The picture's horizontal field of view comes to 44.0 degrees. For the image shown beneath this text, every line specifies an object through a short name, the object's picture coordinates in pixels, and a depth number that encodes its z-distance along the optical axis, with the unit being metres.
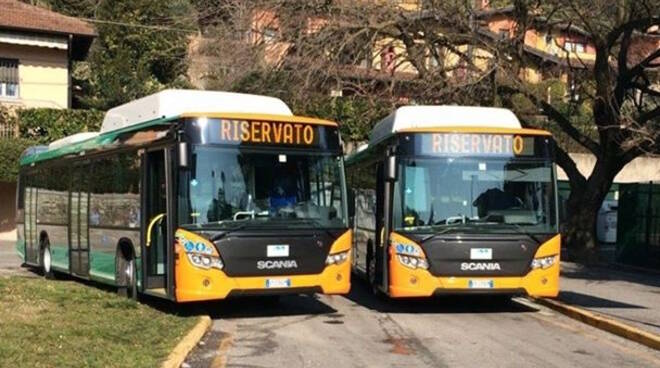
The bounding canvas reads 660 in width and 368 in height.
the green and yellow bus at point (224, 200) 11.08
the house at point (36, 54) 31.55
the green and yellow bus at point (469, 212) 11.98
